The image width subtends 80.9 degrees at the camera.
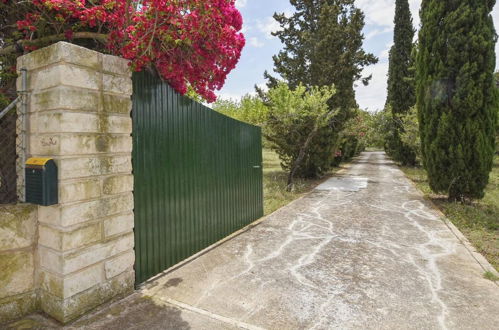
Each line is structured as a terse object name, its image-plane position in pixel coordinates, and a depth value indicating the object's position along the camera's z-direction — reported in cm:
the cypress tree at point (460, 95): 769
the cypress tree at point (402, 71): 2058
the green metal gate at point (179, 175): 343
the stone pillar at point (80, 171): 259
